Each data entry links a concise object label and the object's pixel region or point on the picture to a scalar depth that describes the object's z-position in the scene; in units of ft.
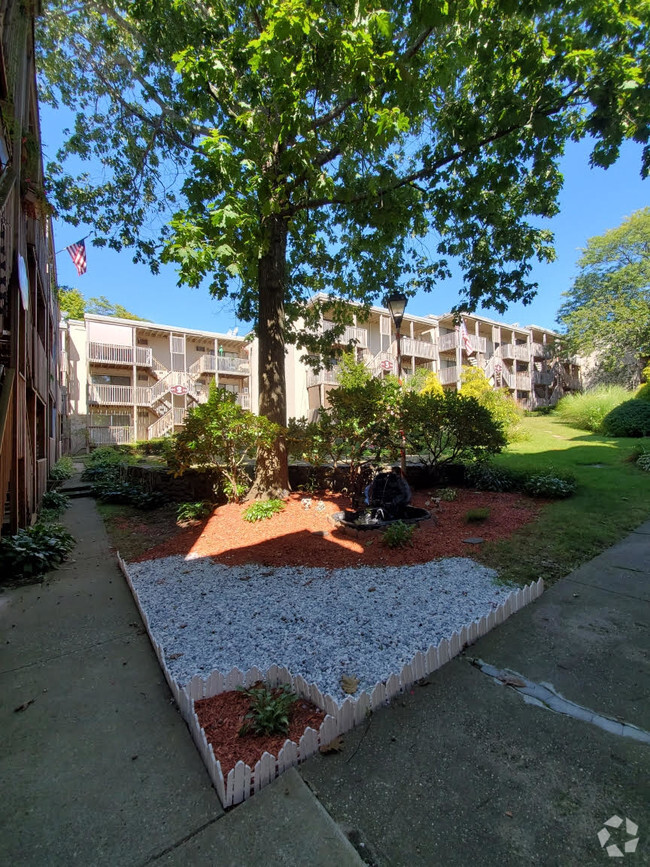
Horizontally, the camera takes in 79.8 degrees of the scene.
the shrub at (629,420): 43.39
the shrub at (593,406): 52.12
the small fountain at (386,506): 19.12
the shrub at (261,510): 20.59
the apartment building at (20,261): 14.68
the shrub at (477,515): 18.97
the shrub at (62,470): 38.17
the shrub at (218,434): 21.15
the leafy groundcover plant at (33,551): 14.79
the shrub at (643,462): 27.28
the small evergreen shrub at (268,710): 6.55
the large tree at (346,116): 14.47
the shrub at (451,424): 24.32
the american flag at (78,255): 41.16
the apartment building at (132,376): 72.18
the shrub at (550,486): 22.44
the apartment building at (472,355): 77.87
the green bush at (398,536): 16.20
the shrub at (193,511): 22.58
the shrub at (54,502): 26.63
